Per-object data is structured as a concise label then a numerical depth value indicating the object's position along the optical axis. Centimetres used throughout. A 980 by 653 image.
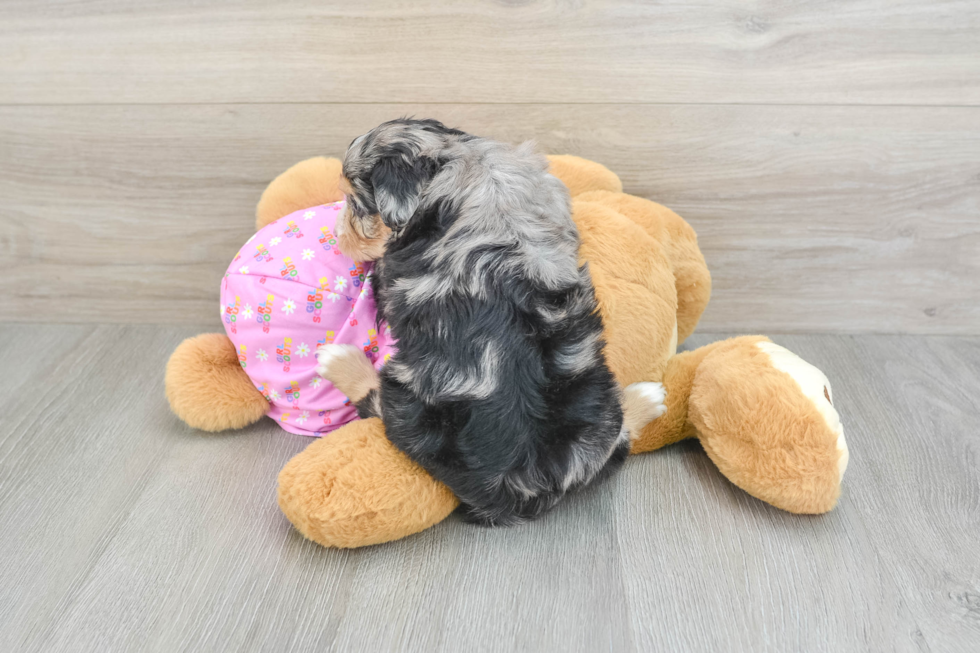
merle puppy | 61
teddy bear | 63
